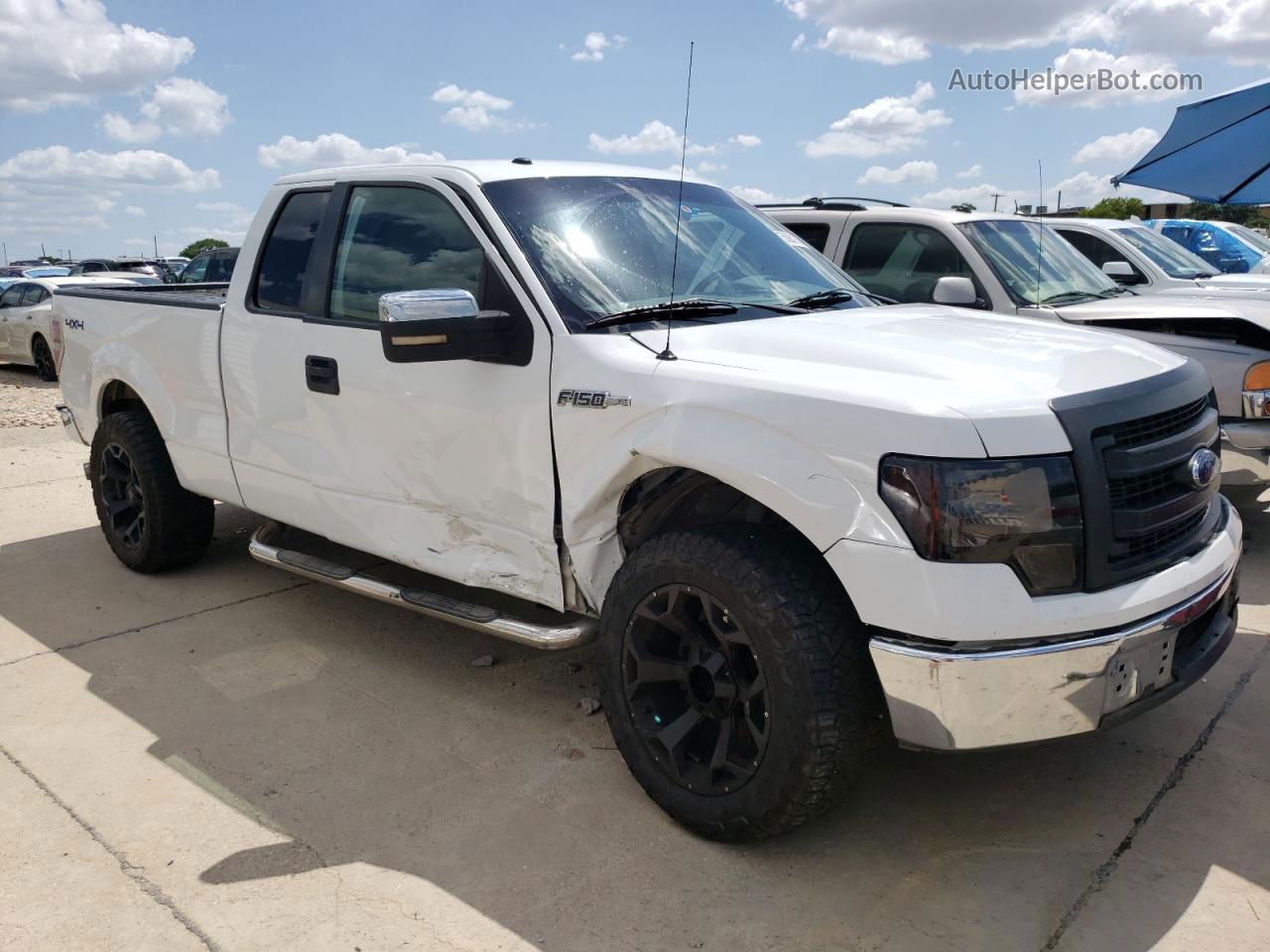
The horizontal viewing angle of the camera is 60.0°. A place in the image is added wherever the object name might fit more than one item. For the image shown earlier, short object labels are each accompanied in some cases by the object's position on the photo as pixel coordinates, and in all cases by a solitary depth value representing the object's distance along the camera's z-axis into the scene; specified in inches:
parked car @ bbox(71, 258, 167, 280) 1043.3
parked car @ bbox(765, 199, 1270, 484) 221.9
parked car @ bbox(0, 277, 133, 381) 609.3
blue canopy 285.9
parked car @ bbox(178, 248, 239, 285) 665.0
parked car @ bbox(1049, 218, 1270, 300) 327.9
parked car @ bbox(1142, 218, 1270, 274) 589.0
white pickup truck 103.9
